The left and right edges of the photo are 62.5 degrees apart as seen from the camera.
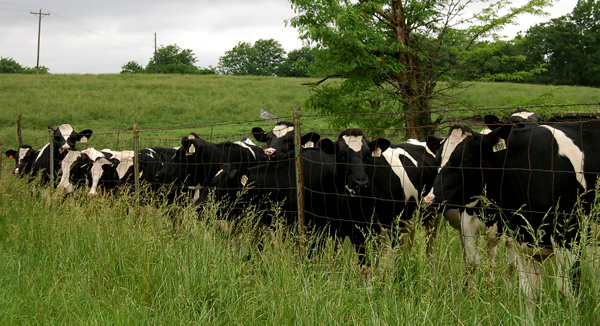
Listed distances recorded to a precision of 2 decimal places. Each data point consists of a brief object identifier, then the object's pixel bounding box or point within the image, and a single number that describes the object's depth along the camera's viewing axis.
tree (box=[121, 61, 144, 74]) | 94.82
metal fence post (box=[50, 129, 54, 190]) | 9.62
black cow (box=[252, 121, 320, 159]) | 7.84
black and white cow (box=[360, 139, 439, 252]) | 6.09
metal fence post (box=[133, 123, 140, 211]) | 7.62
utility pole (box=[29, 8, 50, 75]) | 66.81
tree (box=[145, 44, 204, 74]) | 85.22
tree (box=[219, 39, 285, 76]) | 89.69
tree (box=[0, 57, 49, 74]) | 84.00
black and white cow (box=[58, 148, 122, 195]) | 9.48
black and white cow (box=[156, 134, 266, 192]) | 8.01
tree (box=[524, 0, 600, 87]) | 58.84
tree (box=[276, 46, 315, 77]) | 85.31
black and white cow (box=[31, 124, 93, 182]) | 11.12
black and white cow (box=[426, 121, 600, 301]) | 4.52
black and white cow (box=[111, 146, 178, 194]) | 9.31
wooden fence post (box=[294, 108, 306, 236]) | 5.64
